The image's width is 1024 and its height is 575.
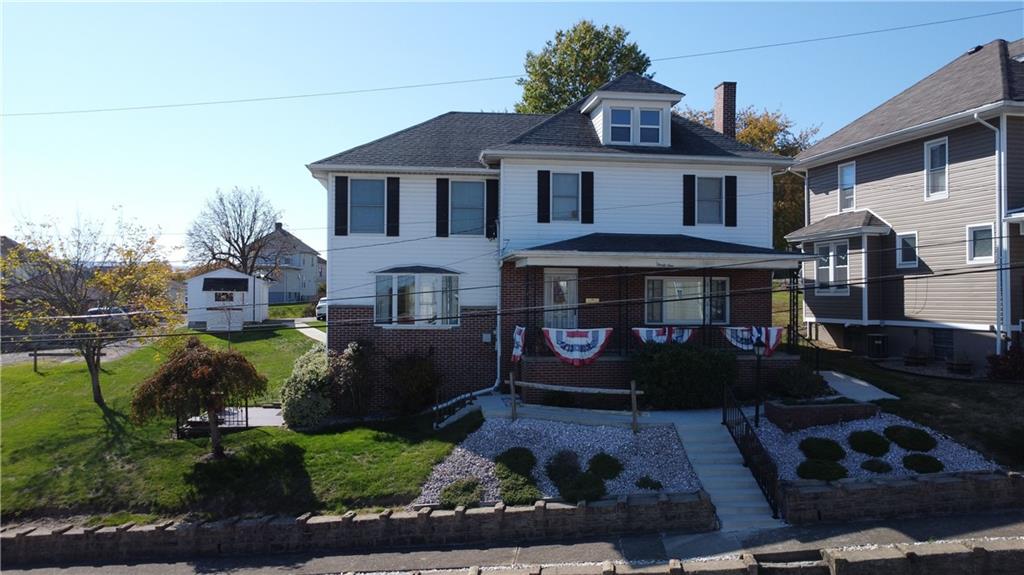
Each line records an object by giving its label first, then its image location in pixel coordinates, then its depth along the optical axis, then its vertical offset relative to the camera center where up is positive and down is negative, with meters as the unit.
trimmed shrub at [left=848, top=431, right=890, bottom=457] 13.48 -3.14
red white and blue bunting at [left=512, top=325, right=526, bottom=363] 17.17 -1.42
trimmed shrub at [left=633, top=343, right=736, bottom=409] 16.23 -2.16
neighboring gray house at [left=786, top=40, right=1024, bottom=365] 18.39 +2.42
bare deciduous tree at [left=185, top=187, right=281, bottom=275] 55.78 +4.00
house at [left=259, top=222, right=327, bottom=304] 61.72 +2.13
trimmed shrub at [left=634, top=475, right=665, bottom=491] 12.71 -3.73
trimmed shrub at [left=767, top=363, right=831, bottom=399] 16.53 -2.35
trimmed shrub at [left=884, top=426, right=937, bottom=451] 13.54 -3.05
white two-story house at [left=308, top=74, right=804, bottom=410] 19.19 +1.71
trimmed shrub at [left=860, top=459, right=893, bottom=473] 12.83 -3.41
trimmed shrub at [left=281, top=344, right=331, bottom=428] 17.08 -2.81
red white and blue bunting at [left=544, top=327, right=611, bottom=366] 16.73 -1.38
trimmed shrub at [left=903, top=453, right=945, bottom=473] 12.74 -3.34
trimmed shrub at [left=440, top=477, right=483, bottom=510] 12.49 -3.92
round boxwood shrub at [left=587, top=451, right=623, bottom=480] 13.07 -3.53
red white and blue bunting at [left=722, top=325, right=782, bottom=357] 17.27 -1.24
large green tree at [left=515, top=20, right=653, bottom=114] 37.34 +12.70
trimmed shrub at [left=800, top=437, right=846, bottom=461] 13.38 -3.24
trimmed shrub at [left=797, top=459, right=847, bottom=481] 12.59 -3.44
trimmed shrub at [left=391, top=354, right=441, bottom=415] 17.94 -2.55
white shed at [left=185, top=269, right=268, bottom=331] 34.62 -0.42
